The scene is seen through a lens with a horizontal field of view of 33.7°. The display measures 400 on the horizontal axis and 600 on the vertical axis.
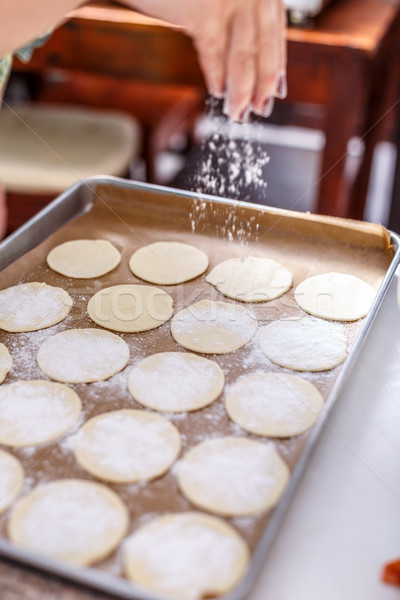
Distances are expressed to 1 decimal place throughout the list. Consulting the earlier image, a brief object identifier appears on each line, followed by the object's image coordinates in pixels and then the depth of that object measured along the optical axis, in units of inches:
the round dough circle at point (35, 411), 43.8
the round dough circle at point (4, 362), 49.1
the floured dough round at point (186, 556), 33.8
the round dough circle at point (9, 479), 39.1
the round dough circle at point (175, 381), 47.1
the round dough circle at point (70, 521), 35.9
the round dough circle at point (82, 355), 49.8
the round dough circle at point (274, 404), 44.7
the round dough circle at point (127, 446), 41.3
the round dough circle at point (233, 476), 38.9
